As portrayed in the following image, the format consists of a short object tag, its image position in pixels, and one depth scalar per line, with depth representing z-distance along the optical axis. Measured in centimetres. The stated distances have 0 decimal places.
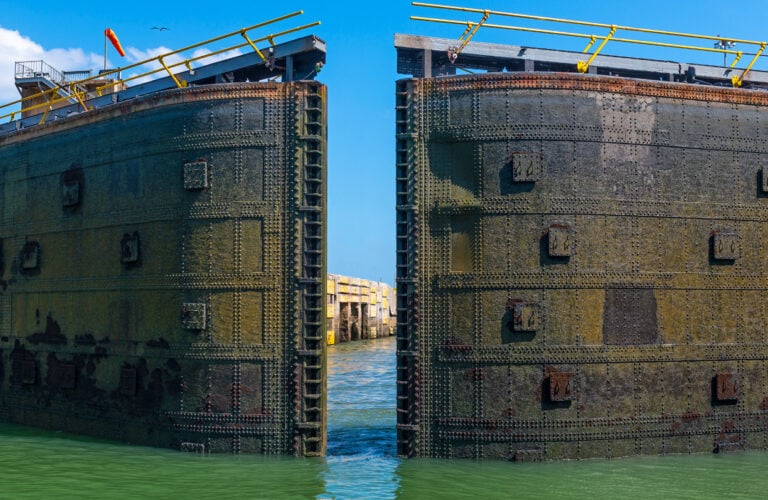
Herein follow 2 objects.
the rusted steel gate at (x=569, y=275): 1691
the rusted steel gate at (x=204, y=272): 1761
